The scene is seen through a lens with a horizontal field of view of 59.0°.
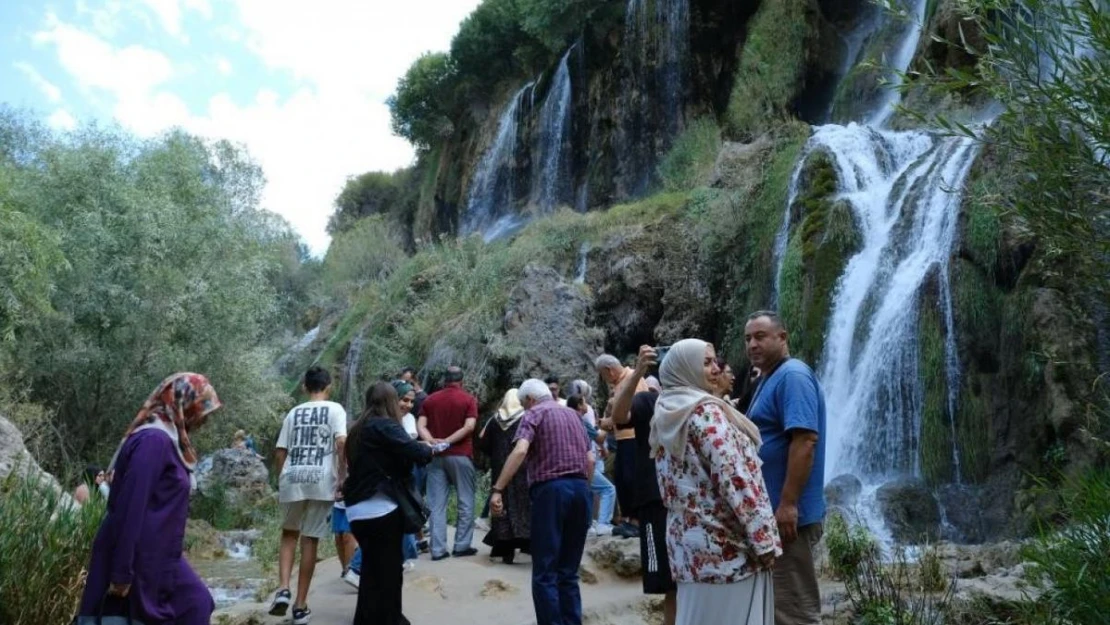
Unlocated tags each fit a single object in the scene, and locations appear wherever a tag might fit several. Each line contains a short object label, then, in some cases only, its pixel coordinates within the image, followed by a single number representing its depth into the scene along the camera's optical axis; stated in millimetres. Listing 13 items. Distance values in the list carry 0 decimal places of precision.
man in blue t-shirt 4660
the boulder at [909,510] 10367
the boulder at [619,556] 8961
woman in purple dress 3916
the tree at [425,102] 37781
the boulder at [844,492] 10906
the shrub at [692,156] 23759
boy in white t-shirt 7180
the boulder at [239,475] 21422
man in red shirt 9336
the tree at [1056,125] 4902
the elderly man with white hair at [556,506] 6293
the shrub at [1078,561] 4746
